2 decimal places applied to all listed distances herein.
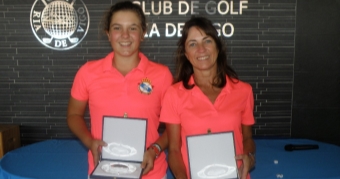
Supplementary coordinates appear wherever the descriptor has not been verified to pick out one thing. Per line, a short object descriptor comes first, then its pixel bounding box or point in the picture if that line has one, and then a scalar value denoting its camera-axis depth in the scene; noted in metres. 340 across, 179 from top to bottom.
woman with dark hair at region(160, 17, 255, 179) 1.67
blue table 2.75
